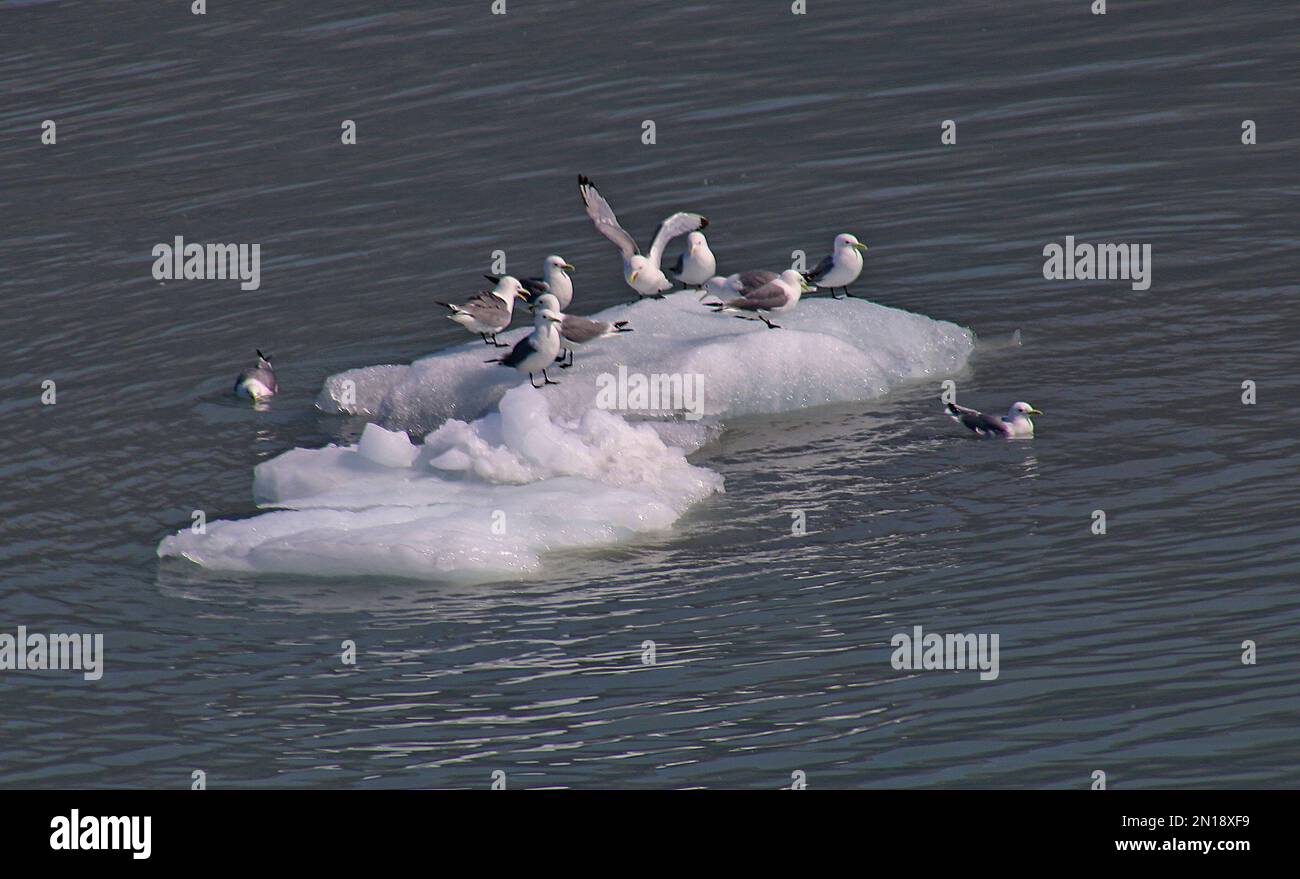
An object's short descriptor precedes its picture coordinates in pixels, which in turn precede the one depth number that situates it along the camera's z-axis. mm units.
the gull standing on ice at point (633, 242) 17891
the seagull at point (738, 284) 16938
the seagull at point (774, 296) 16812
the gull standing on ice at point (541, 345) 15867
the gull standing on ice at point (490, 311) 17156
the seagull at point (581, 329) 16391
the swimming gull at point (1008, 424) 14508
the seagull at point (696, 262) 17672
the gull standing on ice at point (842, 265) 17469
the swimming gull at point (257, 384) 17469
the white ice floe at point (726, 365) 16109
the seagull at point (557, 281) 17672
